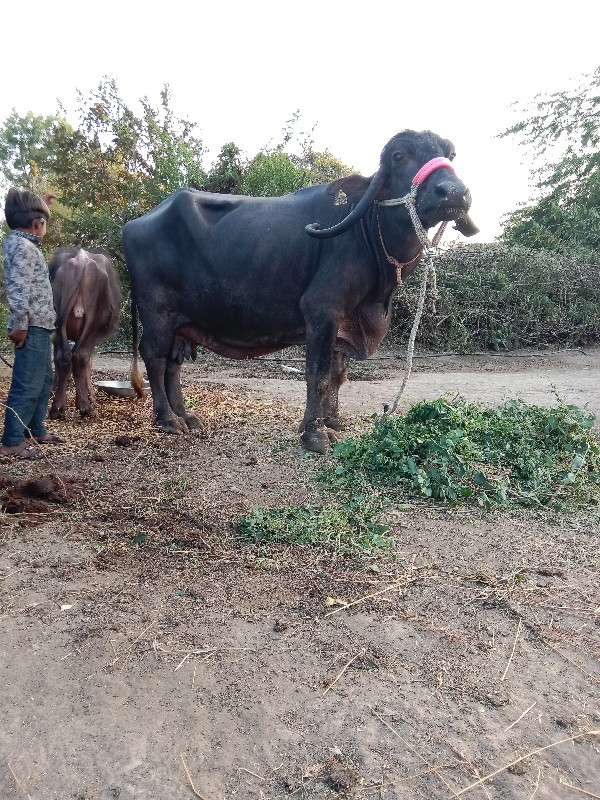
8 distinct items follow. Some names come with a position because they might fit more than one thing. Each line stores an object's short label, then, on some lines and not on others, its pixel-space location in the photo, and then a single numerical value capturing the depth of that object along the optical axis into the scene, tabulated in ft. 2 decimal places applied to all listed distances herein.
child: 14.76
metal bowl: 21.61
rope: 13.75
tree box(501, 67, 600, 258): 53.98
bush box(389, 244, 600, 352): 41.37
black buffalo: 14.40
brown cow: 18.22
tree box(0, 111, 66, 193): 107.04
